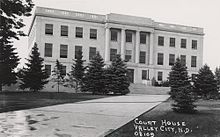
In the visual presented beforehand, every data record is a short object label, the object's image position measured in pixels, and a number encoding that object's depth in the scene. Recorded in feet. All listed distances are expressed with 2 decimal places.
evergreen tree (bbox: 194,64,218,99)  90.68
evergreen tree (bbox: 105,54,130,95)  87.61
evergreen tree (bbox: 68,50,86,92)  99.56
